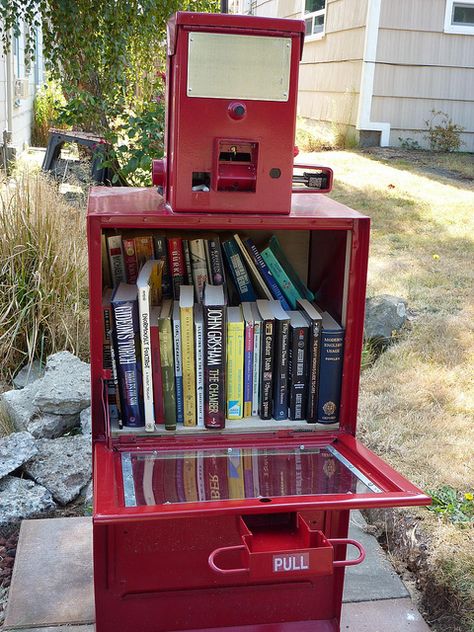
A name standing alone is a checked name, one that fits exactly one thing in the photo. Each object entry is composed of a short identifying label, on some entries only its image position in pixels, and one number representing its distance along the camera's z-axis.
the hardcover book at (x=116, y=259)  2.11
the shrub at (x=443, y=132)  10.12
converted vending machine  1.74
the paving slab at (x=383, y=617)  2.27
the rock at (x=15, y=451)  2.84
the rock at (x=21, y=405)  3.27
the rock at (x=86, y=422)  3.23
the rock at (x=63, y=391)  3.24
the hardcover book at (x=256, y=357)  2.07
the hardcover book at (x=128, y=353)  1.96
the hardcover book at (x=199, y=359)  2.01
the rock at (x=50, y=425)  3.24
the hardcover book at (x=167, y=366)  2.02
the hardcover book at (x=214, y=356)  1.99
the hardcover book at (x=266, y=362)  2.07
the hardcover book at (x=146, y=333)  1.93
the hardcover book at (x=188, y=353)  2.00
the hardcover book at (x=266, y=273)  2.20
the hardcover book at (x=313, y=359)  2.08
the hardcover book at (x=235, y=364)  2.05
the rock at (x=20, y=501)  2.76
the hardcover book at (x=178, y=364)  2.02
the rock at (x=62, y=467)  2.91
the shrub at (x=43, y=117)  12.54
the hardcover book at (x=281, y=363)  2.07
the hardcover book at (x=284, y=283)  2.22
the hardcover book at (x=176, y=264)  2.14
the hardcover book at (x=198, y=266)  2.14
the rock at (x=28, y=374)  3.72
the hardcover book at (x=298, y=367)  2.08
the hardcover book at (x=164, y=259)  2.14
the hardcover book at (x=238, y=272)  2.18
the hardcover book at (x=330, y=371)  2.09
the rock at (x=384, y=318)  4.28
